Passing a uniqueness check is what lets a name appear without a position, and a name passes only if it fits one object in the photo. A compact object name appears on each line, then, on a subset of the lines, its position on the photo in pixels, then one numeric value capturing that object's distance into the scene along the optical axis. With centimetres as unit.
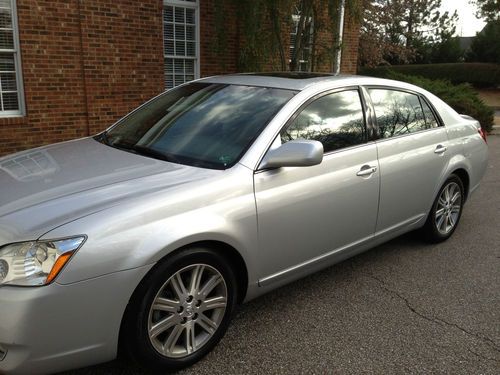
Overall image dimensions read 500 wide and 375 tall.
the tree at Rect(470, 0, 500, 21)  3294
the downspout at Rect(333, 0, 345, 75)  858
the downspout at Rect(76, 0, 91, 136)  754
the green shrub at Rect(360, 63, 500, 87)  3092
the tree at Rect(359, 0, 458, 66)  2119
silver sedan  226
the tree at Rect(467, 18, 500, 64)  3253
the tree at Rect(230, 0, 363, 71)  830
